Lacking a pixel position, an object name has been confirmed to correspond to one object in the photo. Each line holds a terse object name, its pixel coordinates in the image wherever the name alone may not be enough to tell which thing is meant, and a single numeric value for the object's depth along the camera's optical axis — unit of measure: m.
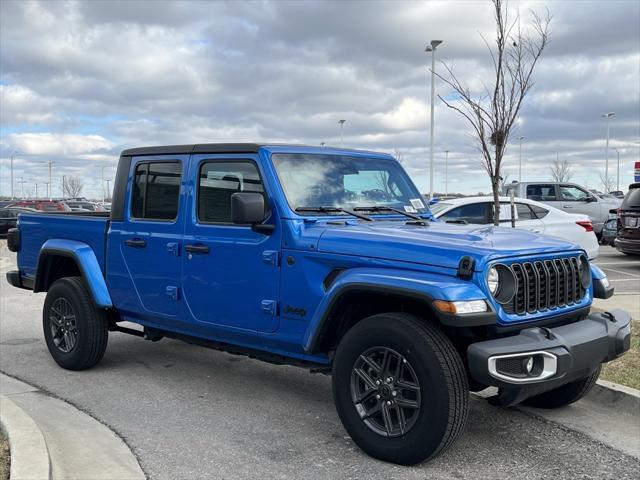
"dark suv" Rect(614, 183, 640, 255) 13.73
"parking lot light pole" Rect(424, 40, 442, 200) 24.67
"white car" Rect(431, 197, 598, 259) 11.55
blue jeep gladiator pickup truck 3.76
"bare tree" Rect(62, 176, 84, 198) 104.69
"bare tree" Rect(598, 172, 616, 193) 66.01
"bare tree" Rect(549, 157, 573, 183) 67.64
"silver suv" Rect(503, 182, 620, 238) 19.63
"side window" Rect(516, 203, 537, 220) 12.10
